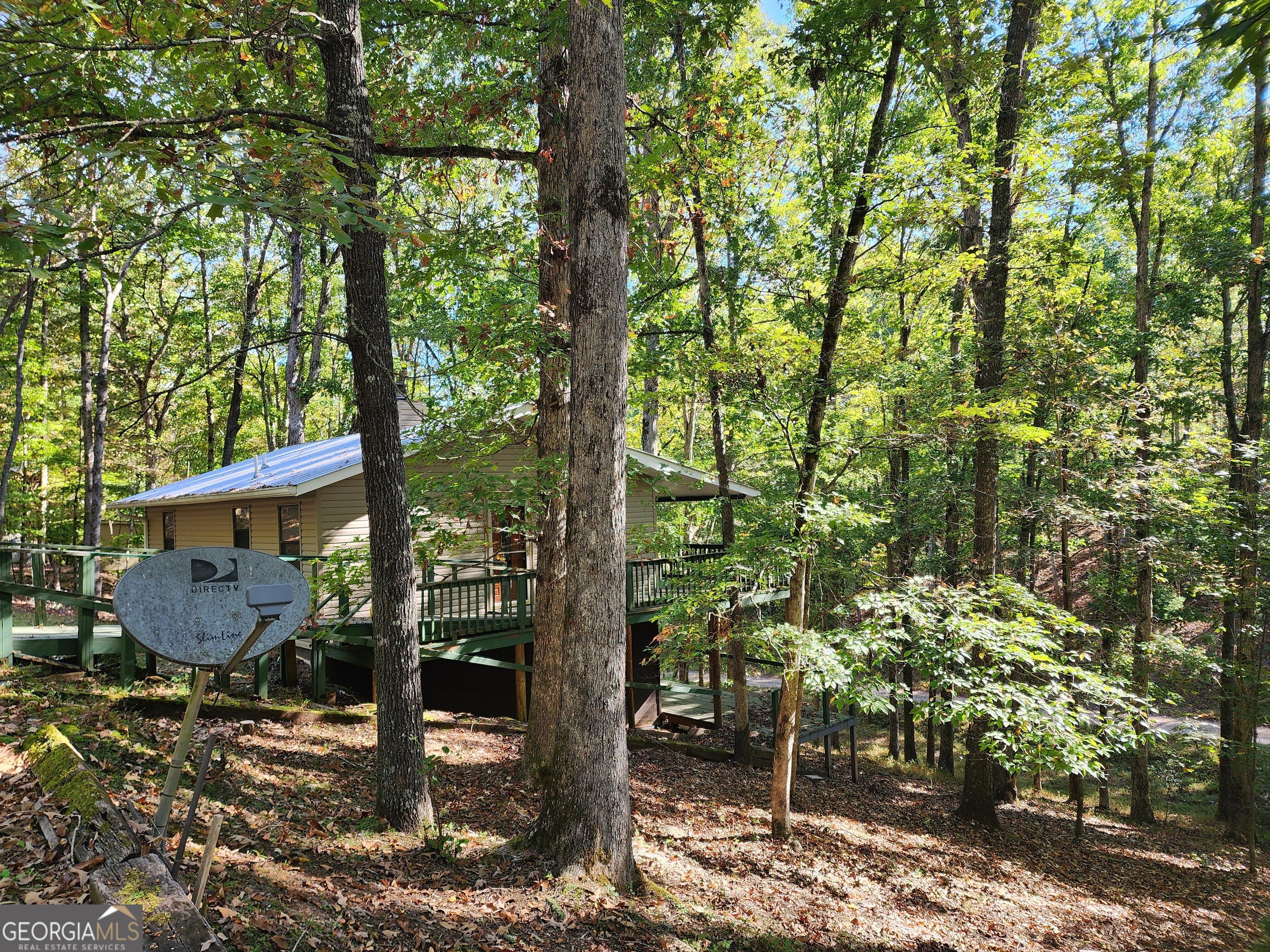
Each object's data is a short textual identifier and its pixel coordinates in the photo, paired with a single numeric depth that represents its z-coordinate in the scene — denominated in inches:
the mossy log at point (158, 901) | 113.6
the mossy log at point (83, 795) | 137.1
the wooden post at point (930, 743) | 724.0
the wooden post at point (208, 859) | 119.3
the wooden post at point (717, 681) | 581.0
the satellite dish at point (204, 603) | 125.7
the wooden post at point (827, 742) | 537.0
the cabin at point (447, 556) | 432.1
